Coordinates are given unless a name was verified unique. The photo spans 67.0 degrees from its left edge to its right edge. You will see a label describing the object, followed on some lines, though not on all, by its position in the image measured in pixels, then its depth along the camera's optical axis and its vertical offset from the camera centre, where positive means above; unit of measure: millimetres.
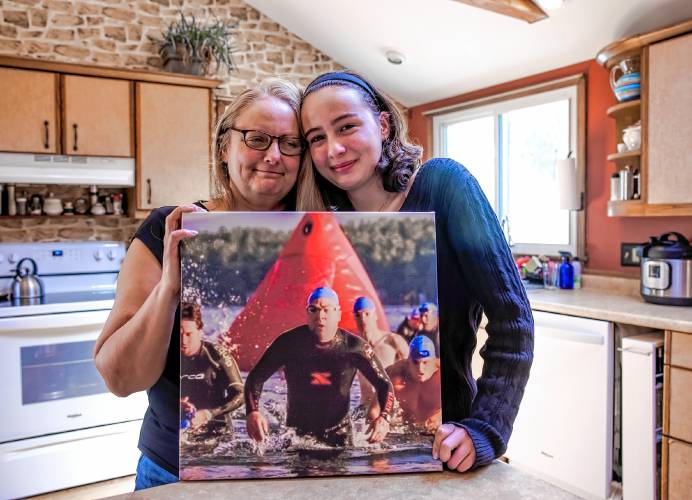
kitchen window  3318 +609
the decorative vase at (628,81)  2668 +821
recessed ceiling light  3774 +1336
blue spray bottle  3193 -217
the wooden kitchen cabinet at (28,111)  3068 +776
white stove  2756 -912
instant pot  2414 -150
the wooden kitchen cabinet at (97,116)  3234 +788
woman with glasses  860 -35
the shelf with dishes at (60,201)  3340 +268
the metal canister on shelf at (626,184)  2750 +292
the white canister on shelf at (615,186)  2859 +292
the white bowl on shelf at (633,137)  2699 +536
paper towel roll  3152 +335
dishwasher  2424 -832
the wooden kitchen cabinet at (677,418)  2107 -733
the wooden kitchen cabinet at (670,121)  2414 +560
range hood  3111 +442
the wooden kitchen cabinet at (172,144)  3475 +662
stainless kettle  3111 -276
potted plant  3650 +1371
